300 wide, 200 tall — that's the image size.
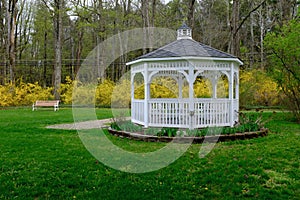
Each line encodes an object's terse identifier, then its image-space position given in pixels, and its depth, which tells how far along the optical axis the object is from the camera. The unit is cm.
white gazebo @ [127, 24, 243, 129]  963
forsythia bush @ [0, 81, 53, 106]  2186
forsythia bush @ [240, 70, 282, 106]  1936
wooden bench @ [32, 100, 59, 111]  1902
